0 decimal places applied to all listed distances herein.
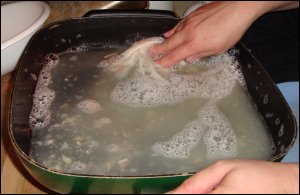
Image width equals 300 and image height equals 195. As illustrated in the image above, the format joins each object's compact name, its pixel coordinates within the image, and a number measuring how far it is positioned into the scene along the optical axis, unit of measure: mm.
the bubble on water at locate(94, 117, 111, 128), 703
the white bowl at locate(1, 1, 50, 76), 856
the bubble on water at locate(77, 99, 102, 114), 727
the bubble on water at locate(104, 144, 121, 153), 663
